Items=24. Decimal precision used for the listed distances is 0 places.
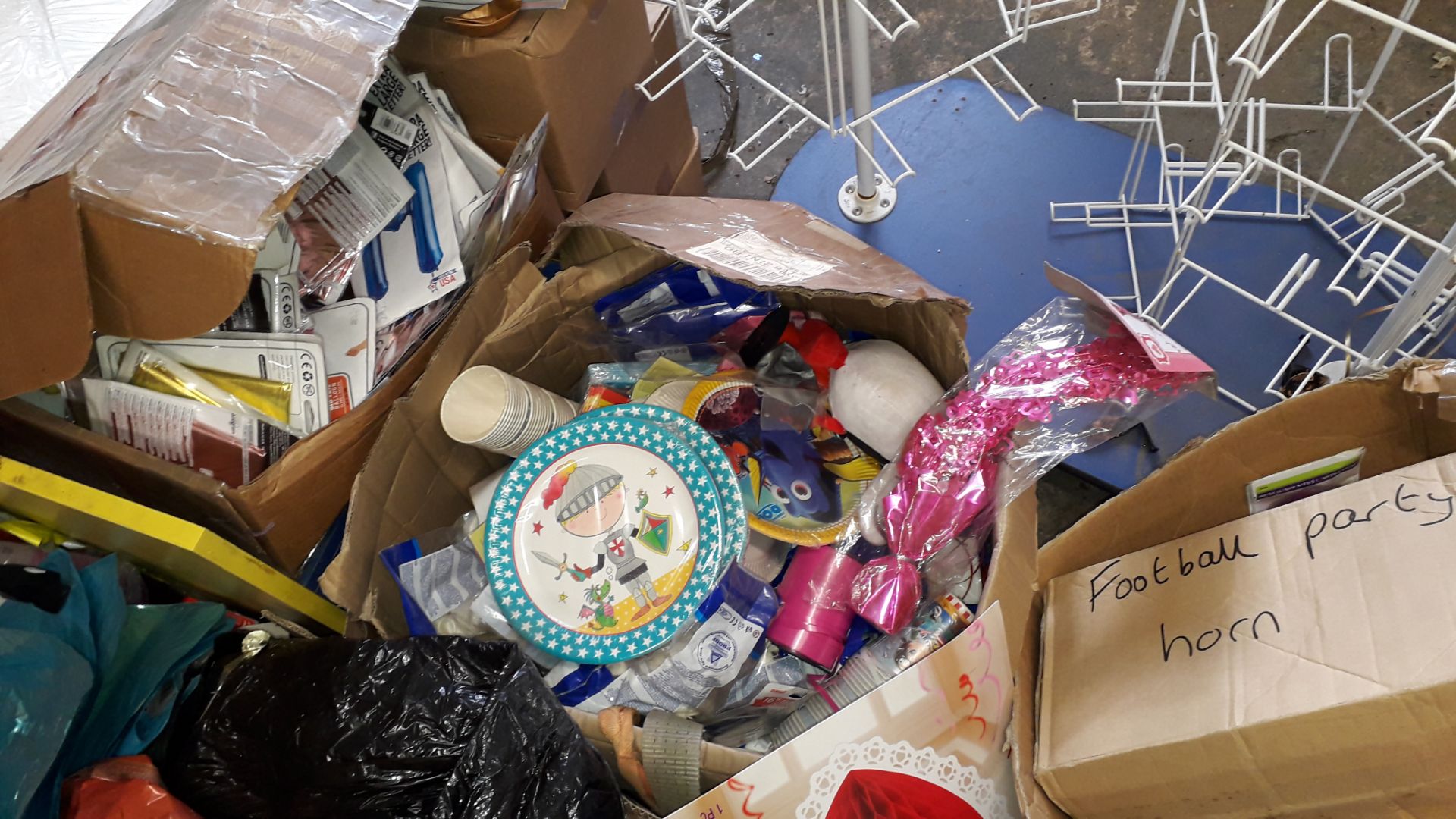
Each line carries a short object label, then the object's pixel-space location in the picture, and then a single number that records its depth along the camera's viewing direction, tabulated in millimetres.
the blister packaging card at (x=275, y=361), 934
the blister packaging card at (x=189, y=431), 898
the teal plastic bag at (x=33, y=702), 666
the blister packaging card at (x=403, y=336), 987
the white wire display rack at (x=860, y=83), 998
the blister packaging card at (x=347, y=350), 956
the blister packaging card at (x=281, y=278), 939
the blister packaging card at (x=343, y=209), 993
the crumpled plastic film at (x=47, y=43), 1116
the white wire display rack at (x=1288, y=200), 860
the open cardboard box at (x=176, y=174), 731
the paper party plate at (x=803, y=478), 996
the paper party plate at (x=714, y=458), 949
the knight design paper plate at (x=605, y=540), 928
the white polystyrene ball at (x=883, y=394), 945
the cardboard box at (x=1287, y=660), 585
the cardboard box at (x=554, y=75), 1008
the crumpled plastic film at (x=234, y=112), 738
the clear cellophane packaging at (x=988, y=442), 857
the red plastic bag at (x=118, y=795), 728
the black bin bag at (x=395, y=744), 749
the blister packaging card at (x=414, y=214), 1010
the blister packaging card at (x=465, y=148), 1064
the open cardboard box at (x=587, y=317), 879
